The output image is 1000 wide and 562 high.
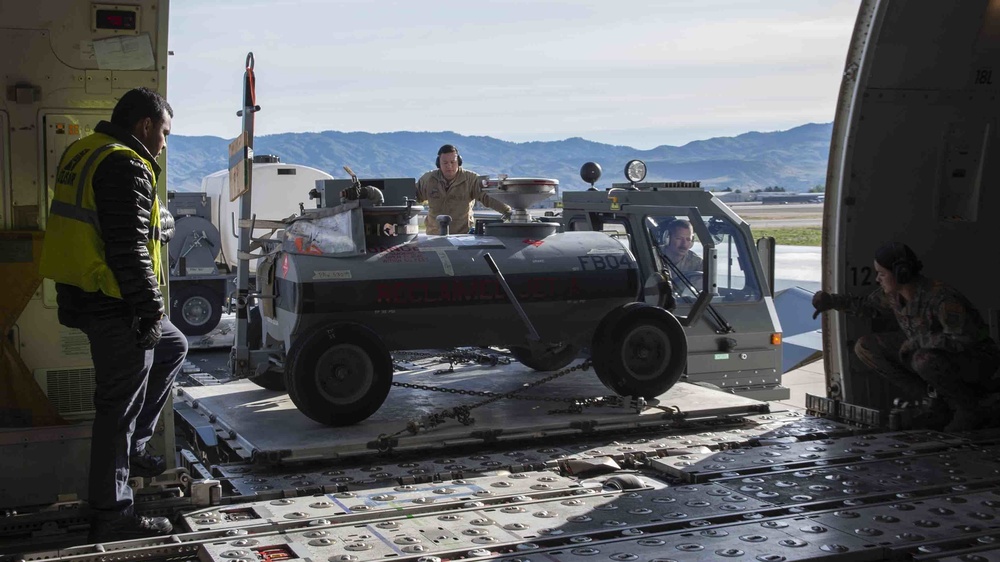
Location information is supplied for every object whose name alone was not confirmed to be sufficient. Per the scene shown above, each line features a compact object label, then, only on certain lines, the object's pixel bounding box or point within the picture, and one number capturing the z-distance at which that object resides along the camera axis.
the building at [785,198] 108.16
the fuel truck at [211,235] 15.33
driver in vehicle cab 9.52
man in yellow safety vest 4.75
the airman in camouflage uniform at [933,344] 6.70
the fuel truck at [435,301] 6.82
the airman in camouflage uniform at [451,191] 9.45
